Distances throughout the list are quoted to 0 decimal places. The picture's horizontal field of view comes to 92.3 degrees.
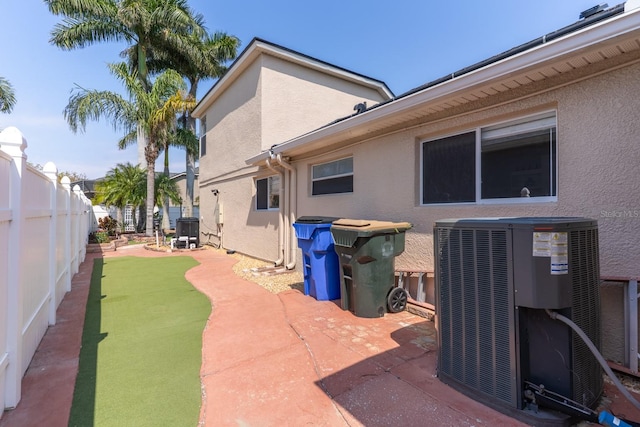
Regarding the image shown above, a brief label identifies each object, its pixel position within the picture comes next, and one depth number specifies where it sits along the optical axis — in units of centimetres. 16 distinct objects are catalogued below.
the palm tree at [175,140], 1552
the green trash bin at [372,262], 438
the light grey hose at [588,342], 186
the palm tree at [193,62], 1758
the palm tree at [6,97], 1928
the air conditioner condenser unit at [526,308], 210
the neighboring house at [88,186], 2569
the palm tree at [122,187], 1697
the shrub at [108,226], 1652
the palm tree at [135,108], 1442
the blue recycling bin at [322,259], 536
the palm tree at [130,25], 1504
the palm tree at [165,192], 1783
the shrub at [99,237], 1387
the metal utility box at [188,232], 1329
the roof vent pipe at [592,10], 313
